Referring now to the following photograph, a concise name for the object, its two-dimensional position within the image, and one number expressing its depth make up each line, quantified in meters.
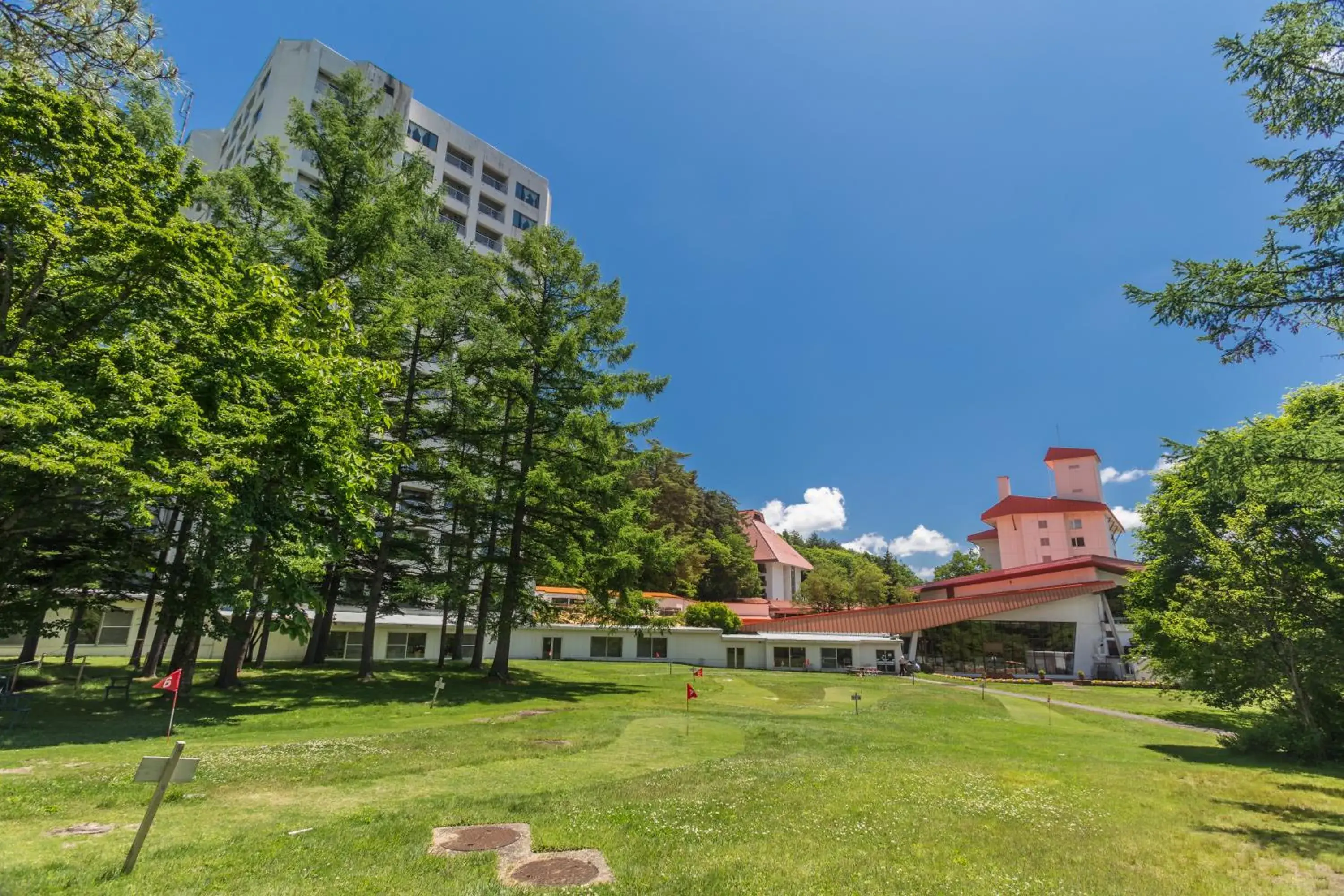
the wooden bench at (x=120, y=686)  15.14
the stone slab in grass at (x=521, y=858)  5.41
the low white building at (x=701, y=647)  38.47
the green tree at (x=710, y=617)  40.97
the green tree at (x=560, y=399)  23.17
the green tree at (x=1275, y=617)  13.05
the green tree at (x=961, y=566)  76.19
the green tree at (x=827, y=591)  61.22
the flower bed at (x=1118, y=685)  34.19
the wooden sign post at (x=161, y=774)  4.73
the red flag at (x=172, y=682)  9.38
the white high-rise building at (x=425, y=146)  43.25
